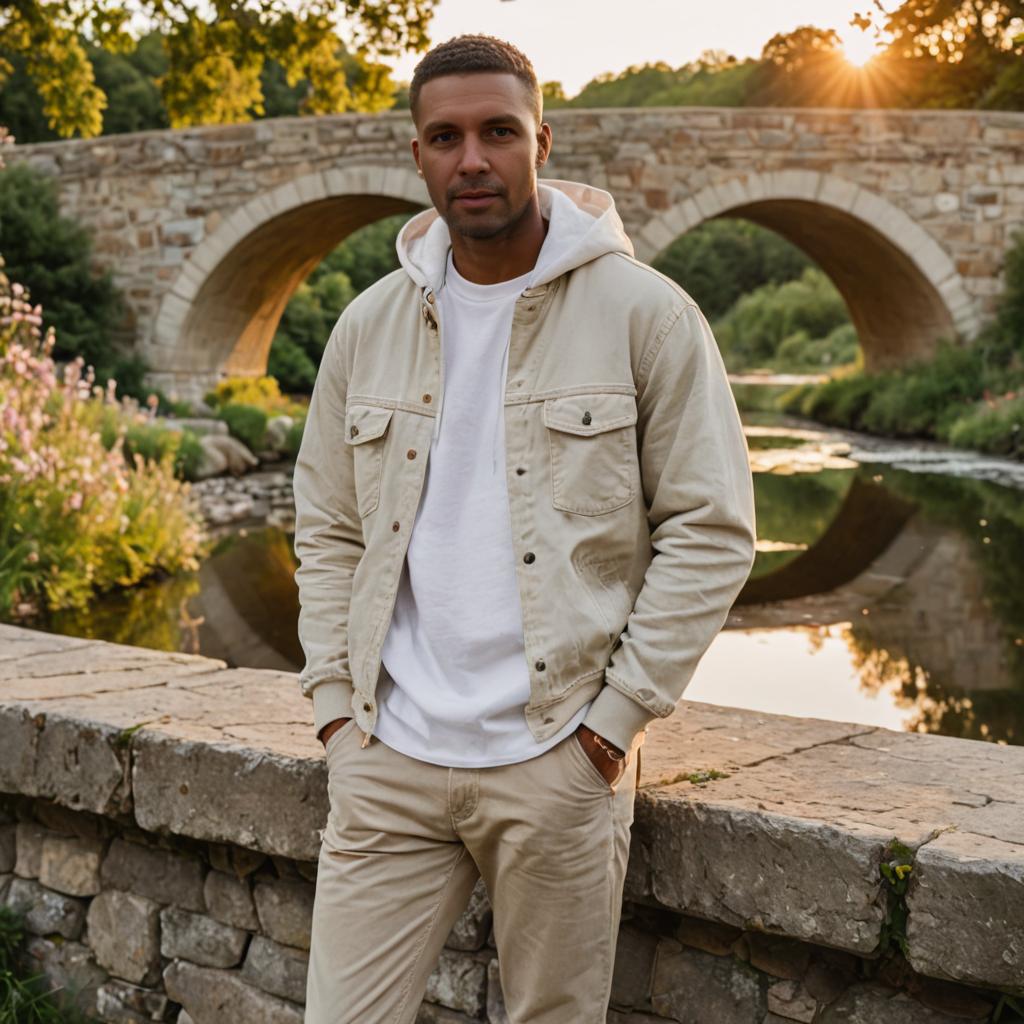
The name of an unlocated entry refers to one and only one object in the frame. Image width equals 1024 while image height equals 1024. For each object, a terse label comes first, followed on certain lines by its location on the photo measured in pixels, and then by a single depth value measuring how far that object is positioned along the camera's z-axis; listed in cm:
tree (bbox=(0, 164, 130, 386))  1564
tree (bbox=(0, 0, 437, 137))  1359
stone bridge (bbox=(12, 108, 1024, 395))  1563
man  179
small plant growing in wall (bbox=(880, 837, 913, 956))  192
